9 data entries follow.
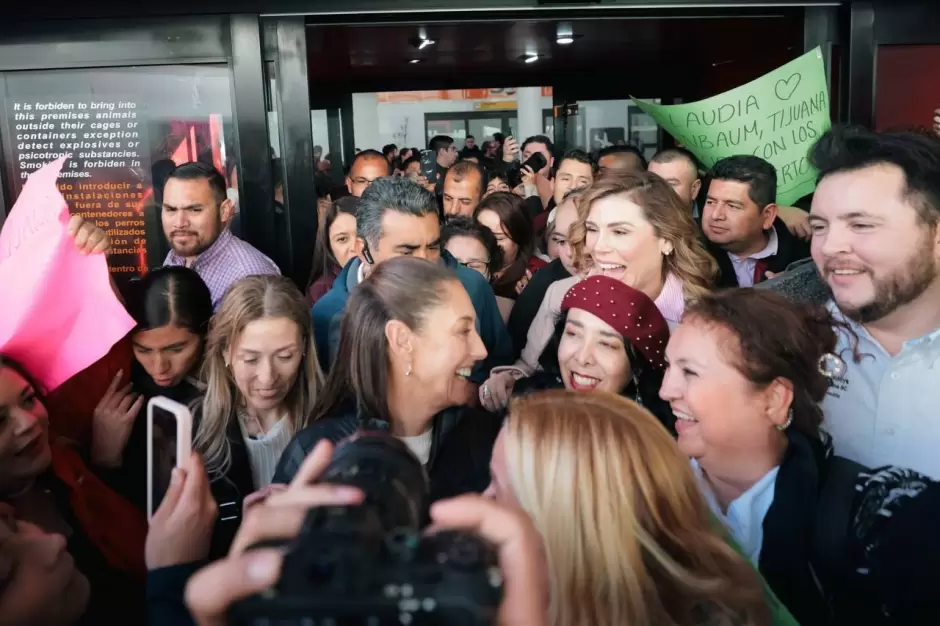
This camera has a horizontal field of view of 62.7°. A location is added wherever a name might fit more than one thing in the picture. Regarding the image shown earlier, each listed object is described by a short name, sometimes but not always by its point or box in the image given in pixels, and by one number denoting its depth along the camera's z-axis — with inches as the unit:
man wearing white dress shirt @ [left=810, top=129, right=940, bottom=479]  63.2
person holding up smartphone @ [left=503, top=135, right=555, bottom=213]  200.2
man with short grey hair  89.0
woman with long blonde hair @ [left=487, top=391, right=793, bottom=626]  33.8
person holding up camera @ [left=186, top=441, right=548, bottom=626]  16.5
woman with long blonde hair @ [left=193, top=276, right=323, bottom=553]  69.3
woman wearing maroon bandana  70.1
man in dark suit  108.6
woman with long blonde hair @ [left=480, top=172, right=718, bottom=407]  84.1
